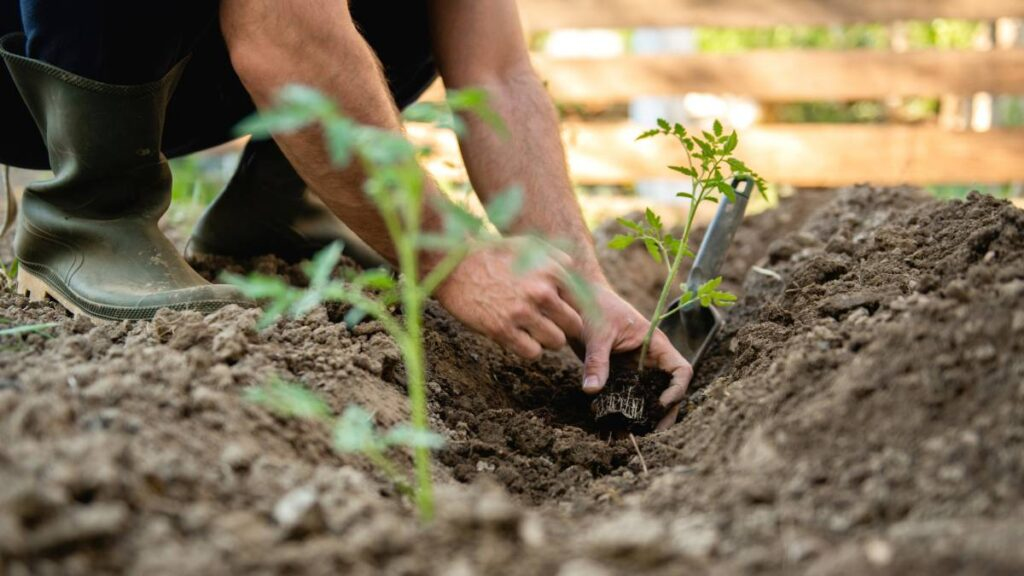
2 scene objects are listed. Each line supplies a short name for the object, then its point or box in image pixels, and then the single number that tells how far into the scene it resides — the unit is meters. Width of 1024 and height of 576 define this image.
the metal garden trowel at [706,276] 2.15
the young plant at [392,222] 0.97
